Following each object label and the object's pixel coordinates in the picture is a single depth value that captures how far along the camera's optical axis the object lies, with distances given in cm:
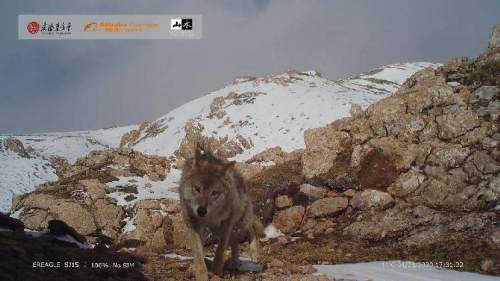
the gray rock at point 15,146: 6278
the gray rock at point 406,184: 1905
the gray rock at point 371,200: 1880
